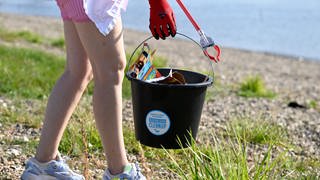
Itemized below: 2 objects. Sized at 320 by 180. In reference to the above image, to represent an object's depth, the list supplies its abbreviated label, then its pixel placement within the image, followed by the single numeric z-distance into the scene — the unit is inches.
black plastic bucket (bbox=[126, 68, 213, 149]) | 116.6
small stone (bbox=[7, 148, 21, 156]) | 140.4
